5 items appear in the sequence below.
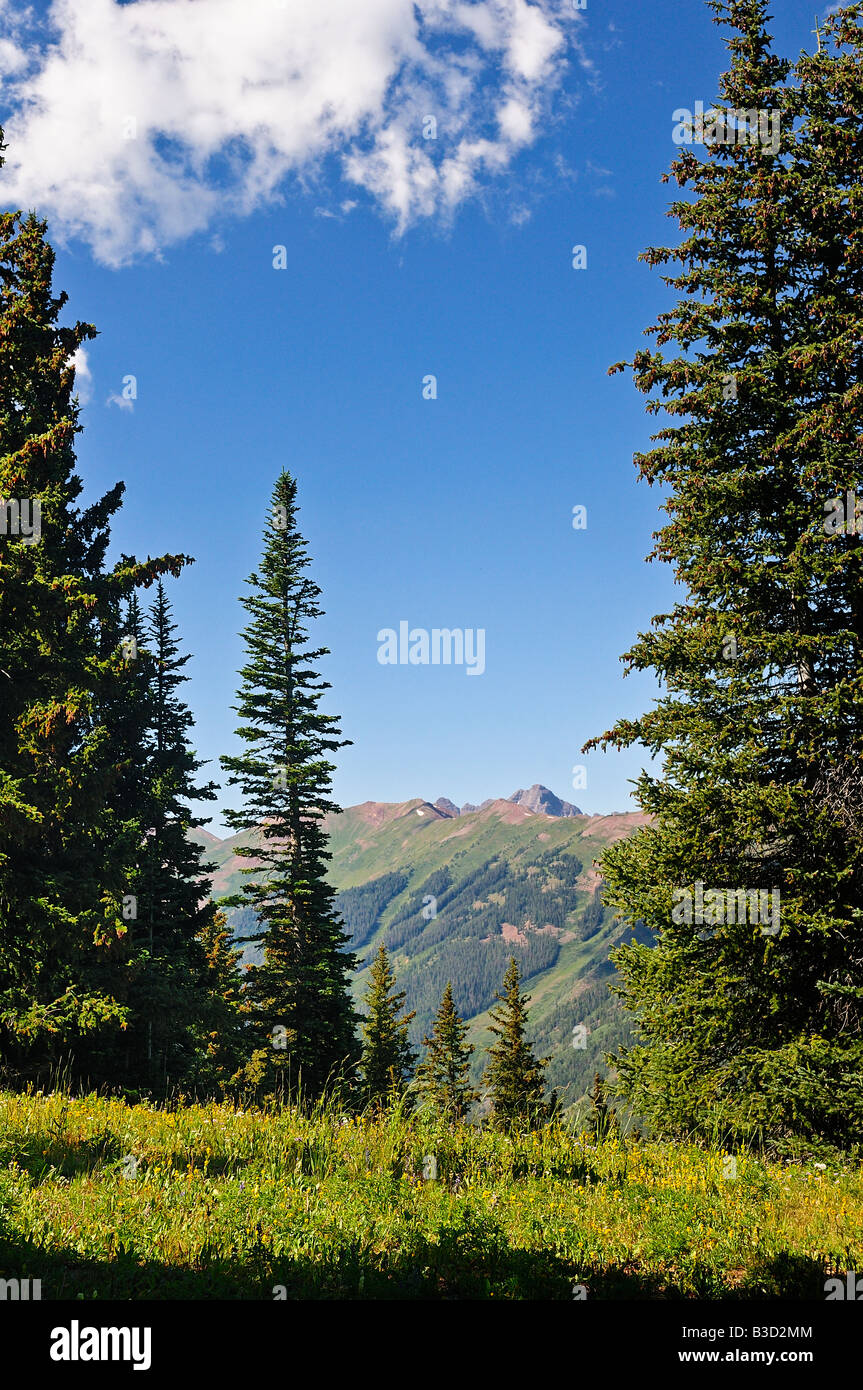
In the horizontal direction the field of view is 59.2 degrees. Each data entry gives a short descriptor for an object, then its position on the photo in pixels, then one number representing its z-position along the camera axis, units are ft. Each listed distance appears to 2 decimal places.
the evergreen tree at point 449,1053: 138.51
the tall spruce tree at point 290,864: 84.33
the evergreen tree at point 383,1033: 124.88
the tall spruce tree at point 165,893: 58.03
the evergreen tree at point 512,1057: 125.90
